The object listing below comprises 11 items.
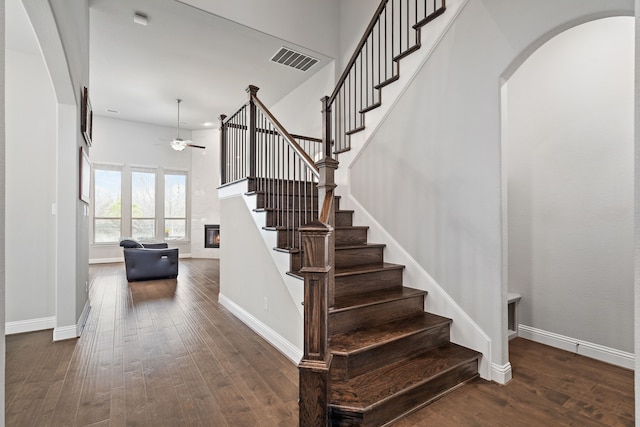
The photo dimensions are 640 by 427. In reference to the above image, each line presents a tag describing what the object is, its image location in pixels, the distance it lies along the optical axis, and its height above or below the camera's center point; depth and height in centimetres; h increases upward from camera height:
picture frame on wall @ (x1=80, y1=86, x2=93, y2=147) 333 +117
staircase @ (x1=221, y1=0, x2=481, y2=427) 171 -74
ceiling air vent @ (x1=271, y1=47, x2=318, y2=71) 484 +265
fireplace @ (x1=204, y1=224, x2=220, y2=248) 927 -56
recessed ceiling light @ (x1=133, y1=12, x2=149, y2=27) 402 +269
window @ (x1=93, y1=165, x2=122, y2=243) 816 +35
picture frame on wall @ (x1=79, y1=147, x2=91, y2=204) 330 +49
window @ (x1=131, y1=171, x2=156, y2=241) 862 +37
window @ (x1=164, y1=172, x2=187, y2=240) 912 +37
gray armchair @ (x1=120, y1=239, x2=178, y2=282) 563 -84
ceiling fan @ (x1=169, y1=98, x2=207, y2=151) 711 +174
